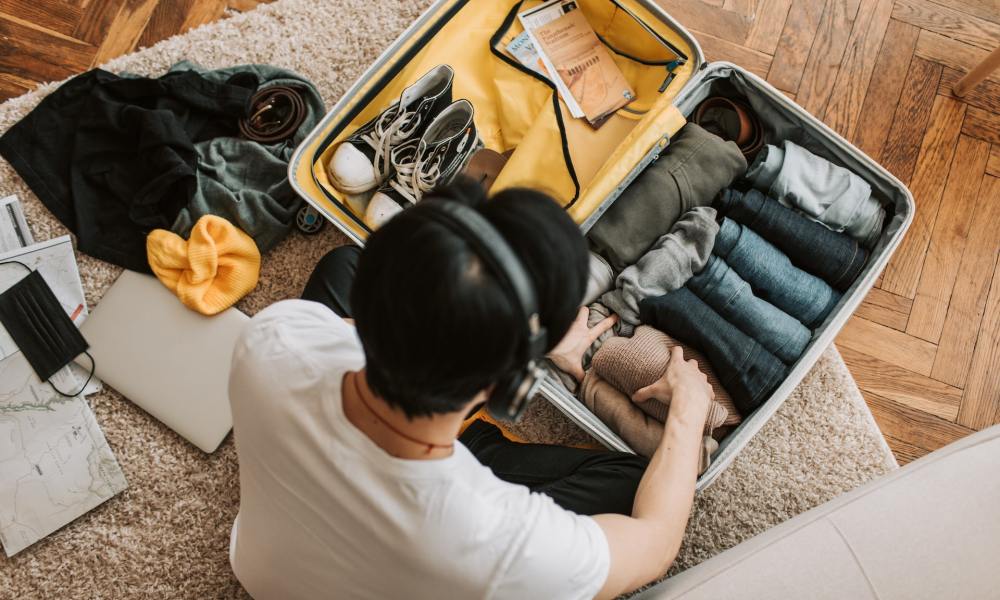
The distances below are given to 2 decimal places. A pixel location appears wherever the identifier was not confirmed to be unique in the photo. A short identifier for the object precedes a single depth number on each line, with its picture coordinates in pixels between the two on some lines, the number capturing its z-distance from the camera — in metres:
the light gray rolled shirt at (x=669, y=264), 1.05
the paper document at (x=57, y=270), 1.21
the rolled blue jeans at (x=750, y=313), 1.03
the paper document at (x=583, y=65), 1.20
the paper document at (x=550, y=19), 1.18
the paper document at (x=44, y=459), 1.13
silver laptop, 1.17
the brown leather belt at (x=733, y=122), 1.17
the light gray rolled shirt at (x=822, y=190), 1.08
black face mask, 1.17
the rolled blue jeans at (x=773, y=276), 1.06
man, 0.48
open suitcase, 1.05
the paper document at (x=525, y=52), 1.21
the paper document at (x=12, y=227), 1.23
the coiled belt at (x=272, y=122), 1.26
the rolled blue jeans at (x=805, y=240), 1.07
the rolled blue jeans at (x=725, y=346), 1.00
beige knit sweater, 0.99
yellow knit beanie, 1.17
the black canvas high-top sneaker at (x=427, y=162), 1.14
